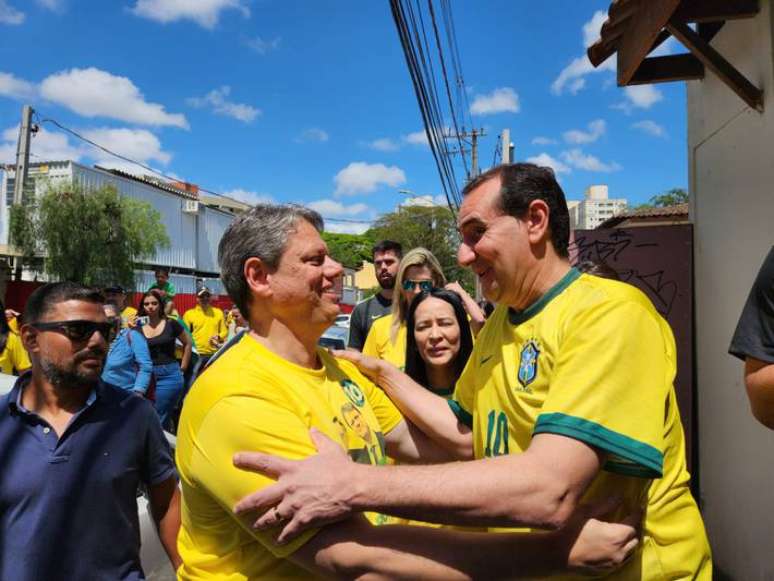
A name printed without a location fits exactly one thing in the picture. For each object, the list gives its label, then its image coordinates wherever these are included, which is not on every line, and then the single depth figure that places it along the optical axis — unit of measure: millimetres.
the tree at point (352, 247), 80250
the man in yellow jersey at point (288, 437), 1448
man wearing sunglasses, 2172
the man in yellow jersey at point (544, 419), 1364
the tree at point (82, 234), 21781
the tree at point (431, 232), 45688
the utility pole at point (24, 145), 17781
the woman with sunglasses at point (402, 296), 4453
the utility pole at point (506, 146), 21420
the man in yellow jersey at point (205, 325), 9438
